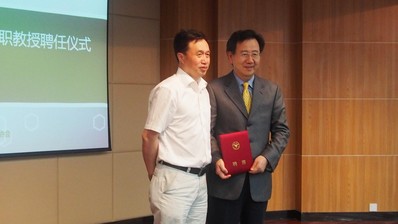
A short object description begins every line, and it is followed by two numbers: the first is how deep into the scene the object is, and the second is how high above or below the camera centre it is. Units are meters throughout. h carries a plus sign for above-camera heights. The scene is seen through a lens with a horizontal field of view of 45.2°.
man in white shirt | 2.30 -0.19
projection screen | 3.85 +0.22
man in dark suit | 2.53 -0.14
